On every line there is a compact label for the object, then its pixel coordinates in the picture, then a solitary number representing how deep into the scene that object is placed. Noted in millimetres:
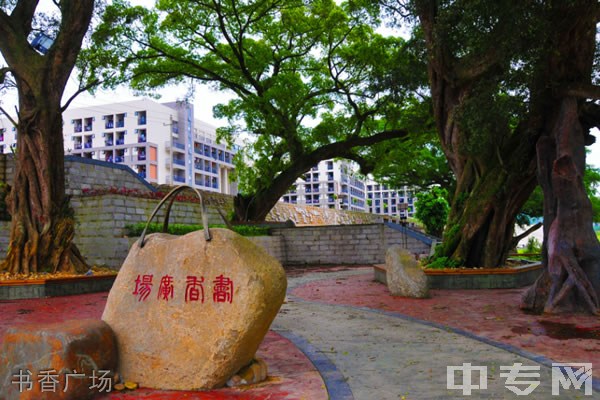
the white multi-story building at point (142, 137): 52719
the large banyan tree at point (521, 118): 7309
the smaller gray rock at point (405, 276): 8953
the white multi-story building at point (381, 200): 100250
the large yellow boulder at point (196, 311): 3564
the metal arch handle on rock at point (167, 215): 3748
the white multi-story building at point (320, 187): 80688
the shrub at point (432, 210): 22141
